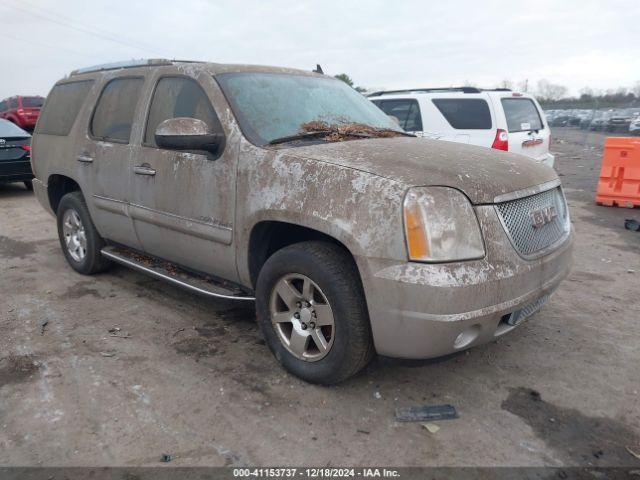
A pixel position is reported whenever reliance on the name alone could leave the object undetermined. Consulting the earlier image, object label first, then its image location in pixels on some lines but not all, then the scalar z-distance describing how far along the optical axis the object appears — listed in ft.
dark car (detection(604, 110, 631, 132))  83.44
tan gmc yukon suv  8.33
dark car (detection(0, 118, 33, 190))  30.37
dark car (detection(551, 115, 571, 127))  114.42
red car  64.18
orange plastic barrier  27.81
